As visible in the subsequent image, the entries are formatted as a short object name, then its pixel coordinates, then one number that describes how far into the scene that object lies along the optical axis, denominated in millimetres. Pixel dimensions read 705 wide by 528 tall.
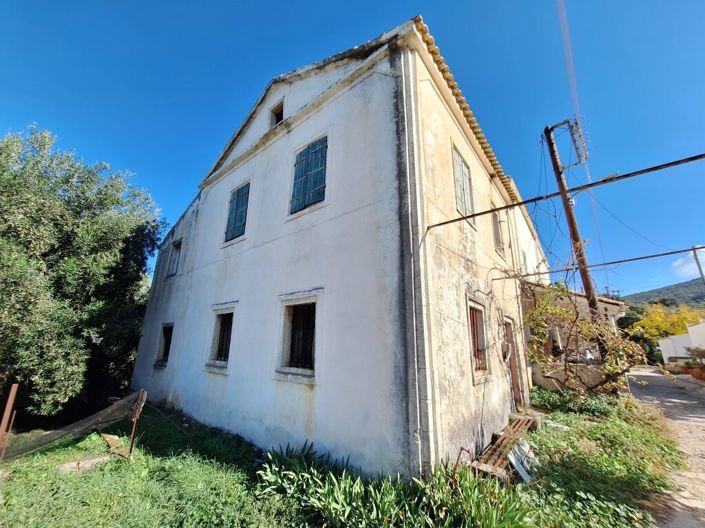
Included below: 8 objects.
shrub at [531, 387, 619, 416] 8328
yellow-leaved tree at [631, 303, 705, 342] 27723
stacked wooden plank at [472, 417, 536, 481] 4176
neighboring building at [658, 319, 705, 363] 23188
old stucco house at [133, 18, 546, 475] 4273
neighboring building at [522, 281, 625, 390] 9188
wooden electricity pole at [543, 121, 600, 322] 10492
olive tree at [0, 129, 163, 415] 7734
